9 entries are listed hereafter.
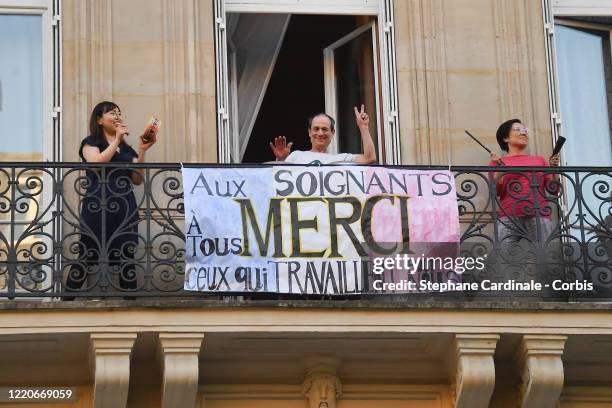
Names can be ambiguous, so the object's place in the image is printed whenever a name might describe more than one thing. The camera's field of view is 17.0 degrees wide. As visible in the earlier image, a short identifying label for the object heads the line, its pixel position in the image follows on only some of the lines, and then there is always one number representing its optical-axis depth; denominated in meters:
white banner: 14.25
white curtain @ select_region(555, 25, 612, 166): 16.34
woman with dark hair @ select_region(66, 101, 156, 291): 14.17
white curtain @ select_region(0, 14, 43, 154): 15.66
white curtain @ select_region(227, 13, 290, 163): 16.19
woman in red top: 14.63
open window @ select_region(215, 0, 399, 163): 16.03
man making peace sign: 14.90
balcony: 14.19
